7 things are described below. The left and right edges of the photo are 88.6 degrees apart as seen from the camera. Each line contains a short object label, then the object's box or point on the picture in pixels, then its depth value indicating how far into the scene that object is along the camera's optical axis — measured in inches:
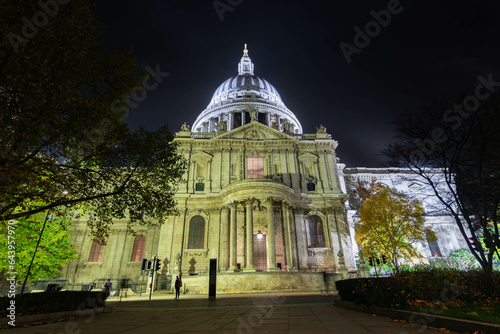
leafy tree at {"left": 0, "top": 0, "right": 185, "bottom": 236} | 376.2
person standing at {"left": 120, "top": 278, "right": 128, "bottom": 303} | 1115.1
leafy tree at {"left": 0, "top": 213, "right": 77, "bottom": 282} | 866.8
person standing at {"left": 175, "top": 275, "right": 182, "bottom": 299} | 709.9
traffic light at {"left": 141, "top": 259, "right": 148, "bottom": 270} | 700.2
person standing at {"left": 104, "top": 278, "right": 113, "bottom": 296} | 883.1
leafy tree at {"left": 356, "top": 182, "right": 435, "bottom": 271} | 1144.8
